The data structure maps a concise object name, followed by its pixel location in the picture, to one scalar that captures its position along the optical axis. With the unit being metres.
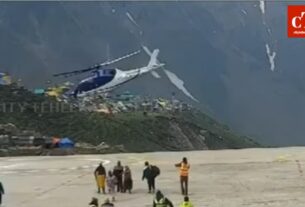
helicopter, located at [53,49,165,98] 91.00
